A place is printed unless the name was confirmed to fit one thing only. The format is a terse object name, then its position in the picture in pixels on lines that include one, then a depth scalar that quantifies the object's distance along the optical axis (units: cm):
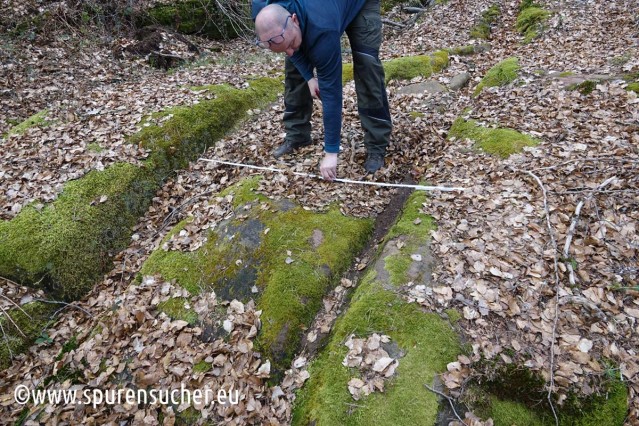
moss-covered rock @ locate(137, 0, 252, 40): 1106
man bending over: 358
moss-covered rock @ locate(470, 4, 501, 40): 1016
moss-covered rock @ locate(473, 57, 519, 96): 669
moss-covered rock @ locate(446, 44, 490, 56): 898
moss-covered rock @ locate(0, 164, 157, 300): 464
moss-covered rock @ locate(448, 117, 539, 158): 500
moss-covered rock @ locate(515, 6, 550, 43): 927
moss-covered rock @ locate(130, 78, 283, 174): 601
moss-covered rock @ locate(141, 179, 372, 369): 391
